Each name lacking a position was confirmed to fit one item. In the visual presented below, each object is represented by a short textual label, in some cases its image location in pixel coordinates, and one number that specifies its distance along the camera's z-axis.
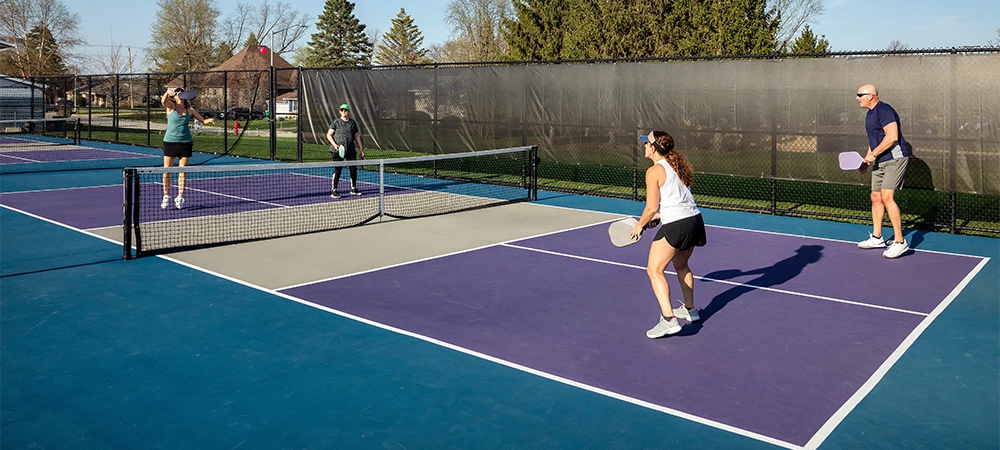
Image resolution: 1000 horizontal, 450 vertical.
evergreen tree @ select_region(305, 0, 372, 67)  75.50
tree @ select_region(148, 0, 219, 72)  73.81
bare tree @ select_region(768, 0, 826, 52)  36.53
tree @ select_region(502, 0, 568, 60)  30.69
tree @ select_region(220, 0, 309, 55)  79.44
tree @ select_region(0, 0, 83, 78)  55.94
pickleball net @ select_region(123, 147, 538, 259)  11.38
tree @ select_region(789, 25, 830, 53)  29.20
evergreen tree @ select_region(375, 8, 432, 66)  78.09
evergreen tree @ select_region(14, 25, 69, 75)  54.38
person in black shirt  15.35
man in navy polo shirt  10.67
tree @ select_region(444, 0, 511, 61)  55.81
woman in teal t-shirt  13.53
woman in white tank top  6.75
